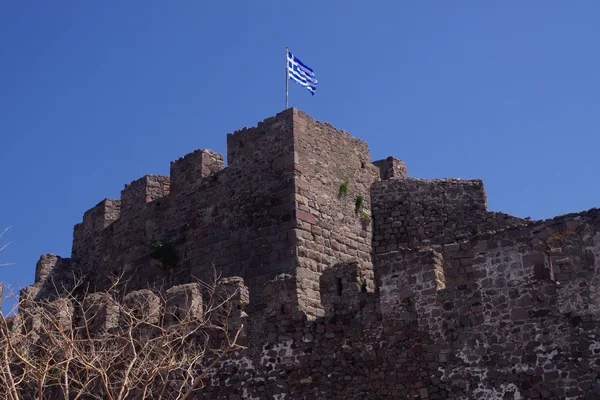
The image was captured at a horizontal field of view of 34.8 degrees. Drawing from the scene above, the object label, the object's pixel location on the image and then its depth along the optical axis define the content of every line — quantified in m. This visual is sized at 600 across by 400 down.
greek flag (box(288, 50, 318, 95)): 24.02
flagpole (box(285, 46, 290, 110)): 23.88
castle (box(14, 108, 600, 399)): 14.64
